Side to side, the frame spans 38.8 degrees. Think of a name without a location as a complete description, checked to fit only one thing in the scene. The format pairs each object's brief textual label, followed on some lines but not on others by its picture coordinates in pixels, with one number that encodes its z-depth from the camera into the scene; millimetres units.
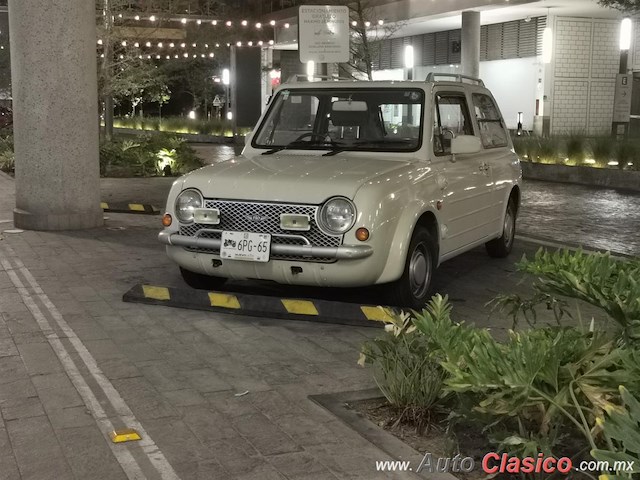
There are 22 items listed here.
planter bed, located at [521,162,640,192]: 17562
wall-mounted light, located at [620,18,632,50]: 20031
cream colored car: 6484
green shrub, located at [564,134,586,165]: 19594
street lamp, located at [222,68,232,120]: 44634
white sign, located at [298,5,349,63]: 13328
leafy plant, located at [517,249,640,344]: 3965
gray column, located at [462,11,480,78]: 29609
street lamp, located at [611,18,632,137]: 20141
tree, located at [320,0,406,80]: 27675
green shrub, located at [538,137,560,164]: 20188
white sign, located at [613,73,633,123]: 20453
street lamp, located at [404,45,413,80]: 25375
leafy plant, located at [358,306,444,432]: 4566
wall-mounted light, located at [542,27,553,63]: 31641
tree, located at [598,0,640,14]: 19281
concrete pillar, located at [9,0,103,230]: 10734
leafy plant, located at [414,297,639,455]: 3662
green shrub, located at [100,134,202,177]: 19016
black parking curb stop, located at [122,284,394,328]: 6691
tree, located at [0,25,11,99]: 36844
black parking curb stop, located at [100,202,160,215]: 12969
